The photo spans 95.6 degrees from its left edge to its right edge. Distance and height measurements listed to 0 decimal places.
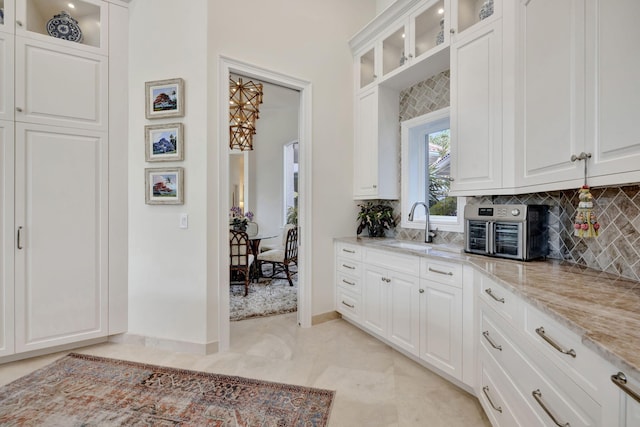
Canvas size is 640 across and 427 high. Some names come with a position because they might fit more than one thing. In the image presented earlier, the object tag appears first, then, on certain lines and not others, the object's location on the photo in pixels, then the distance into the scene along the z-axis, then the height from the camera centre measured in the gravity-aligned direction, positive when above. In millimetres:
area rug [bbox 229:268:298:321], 3361 -1148
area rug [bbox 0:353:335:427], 1675 -1198
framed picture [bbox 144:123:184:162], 2438 +589
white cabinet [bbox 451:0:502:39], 2180 +1502
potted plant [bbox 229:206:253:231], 4293 -187
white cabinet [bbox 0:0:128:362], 2236 +269
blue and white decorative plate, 2436 +1557
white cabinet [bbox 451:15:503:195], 1922 +728
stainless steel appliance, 1799 -120
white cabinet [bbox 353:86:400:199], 3018 +729
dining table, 4383 -641
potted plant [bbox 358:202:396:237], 3151 -78
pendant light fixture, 4086 +1594
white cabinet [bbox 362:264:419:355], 2256 -797
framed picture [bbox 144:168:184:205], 2439 +216
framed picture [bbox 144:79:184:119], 2434 +964
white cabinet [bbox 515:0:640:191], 1056 +534
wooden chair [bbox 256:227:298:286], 4348 -658
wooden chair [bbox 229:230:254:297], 3900 -552
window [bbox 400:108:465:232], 2834 +455
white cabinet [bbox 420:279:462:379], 1908 -792
